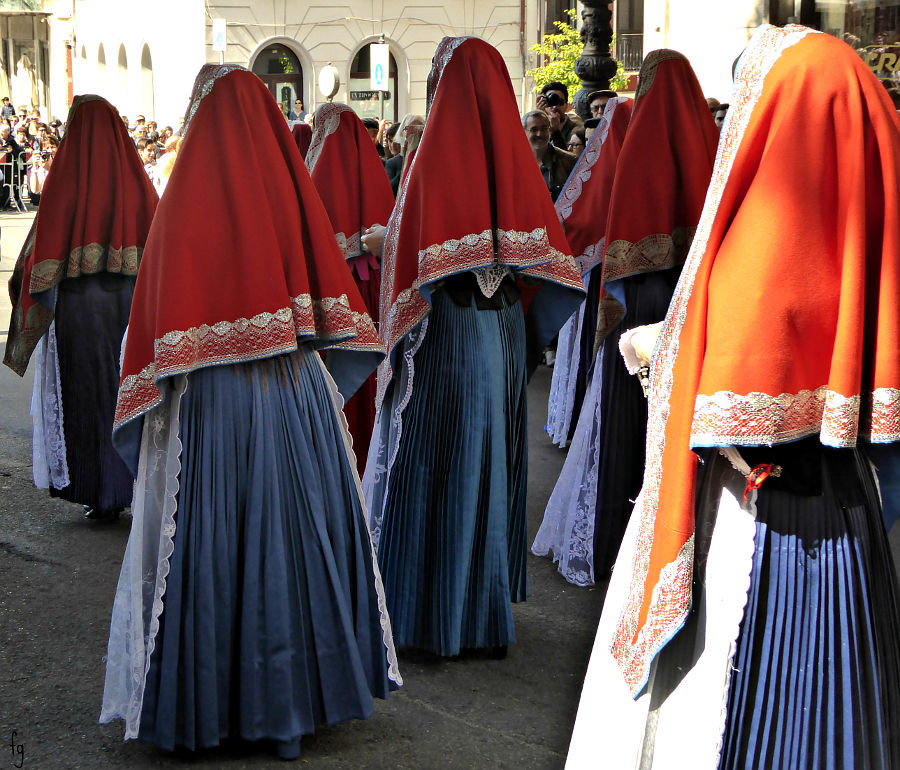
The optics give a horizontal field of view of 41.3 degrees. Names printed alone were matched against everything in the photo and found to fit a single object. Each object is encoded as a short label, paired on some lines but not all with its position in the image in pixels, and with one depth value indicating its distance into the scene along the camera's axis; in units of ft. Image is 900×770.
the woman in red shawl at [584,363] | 17.20
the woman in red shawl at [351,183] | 20.30
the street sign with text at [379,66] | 59.16
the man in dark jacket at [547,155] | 28.12
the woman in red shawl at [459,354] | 13.44
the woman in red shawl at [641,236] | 15.92
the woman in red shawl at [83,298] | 18.97
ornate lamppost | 34.22
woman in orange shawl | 7.56
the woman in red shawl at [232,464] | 11.21
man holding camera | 33.42
